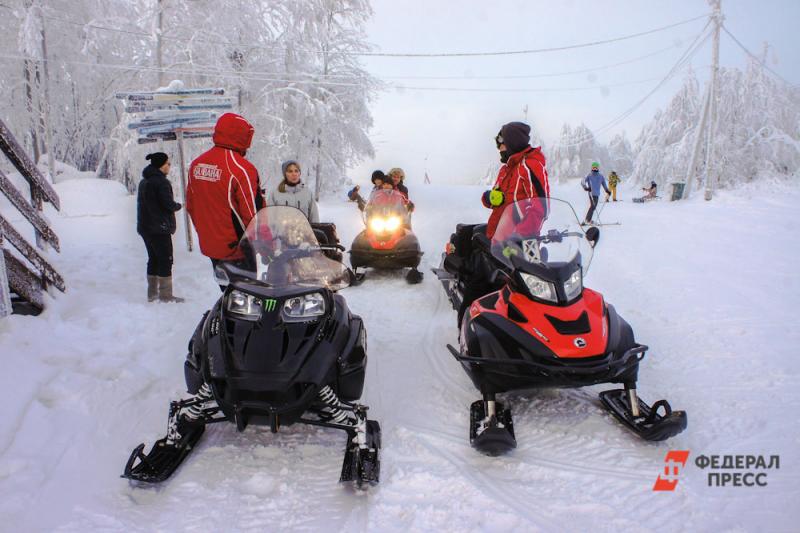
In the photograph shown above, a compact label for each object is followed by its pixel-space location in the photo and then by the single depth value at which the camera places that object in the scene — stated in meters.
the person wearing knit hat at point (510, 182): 4.08
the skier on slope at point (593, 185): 13.87
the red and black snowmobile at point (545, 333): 3.02
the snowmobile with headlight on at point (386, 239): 7.16
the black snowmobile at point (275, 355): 2.55
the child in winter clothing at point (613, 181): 22.90
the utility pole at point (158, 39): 14.50
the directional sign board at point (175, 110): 7.96
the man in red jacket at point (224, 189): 3.58
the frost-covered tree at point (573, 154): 44.94
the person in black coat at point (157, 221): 5.66
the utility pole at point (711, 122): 17.67
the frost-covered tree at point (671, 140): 28.12
